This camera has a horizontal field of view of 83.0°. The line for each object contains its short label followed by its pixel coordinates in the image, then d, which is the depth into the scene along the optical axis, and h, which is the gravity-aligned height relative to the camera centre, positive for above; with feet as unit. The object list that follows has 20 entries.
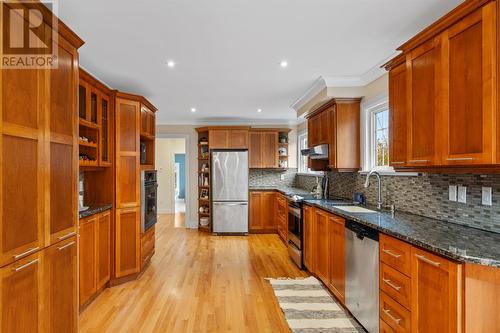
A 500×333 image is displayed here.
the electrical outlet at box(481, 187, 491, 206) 6.47 -0.66
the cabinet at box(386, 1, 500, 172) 5.24 +1.64
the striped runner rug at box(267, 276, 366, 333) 8.25 -4.65
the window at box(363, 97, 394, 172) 11.09 +1.29
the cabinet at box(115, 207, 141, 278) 11.32 -3.03
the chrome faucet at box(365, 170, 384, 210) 10.37 -0.94
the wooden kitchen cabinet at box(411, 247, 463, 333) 4.89 -2.38
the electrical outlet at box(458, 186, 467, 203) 7.11 -0.67
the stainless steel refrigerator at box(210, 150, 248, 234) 19.74 -1.45
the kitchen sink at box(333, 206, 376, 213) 9.68 -1.49
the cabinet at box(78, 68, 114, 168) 9.68 +1.71
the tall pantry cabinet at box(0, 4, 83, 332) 4.65 -0.46
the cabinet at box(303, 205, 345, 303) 9.42 -3.03
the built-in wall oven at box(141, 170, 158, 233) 12.44 -1.45
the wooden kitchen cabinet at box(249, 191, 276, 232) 20.57 -3.19
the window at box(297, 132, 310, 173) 21.50 +0.94
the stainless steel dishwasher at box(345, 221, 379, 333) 7.43 -3.03
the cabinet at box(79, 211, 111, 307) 9.09 -2.99
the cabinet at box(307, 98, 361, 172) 12.25 +1.52
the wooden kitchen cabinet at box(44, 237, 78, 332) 5.72 -2.56
